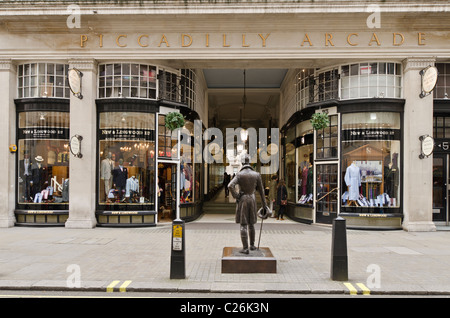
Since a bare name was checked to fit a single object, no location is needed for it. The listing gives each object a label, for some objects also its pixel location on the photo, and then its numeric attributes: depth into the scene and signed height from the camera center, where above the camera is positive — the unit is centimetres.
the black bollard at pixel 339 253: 656 -175
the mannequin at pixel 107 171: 1320 -43
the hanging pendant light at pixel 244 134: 1786 +137
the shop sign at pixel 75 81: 1224 +281
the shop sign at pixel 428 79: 1164 +281
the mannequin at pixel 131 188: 1319 -106
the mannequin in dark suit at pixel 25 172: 1331 -48
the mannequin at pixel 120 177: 1320 -65
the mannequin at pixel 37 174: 1330 -55
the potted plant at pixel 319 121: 1296 +149
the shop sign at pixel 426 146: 1223 +54
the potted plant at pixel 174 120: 1290 +148
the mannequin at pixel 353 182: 1300 -79
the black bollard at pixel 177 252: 662 -177
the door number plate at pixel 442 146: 1317 +58
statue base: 700 -209
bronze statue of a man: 732 -82
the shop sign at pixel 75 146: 1268 +50
